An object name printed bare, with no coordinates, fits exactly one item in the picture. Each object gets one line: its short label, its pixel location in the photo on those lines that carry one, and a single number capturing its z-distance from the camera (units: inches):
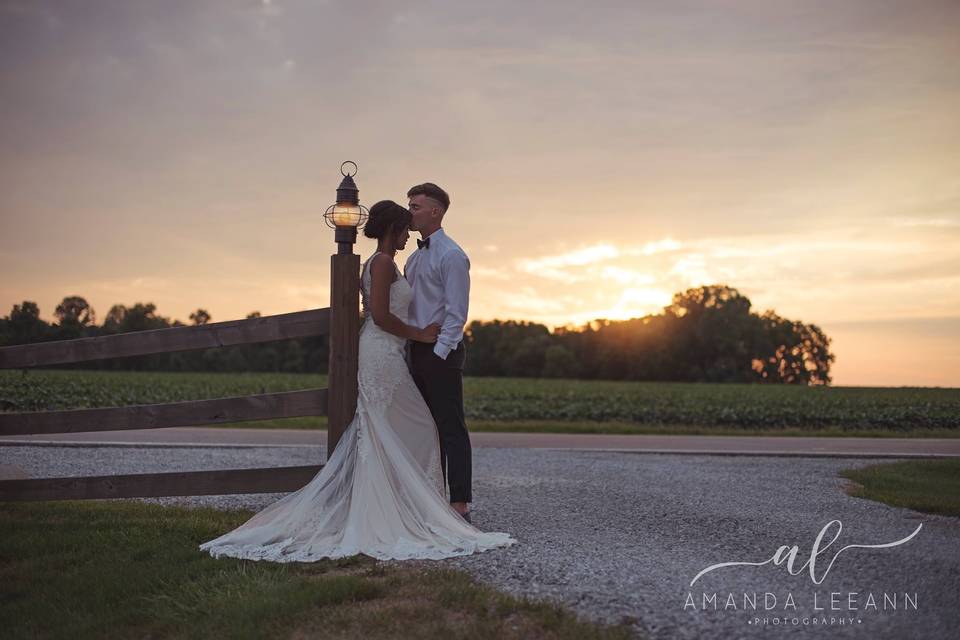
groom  218.1
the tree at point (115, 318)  1609.5
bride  197.2
